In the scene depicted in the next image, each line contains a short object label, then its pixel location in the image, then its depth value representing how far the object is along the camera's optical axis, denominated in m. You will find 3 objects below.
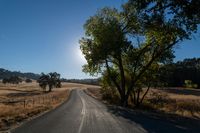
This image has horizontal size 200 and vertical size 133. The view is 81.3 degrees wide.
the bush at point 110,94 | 19.85
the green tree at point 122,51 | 15.68
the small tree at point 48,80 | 50.17
